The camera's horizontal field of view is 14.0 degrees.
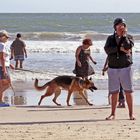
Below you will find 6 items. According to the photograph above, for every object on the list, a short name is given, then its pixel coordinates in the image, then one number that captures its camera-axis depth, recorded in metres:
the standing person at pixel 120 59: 8.96
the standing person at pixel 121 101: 11.10
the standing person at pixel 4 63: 10.97
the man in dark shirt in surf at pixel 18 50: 20.69
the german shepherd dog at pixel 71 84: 11.98
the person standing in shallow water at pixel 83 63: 12.60
